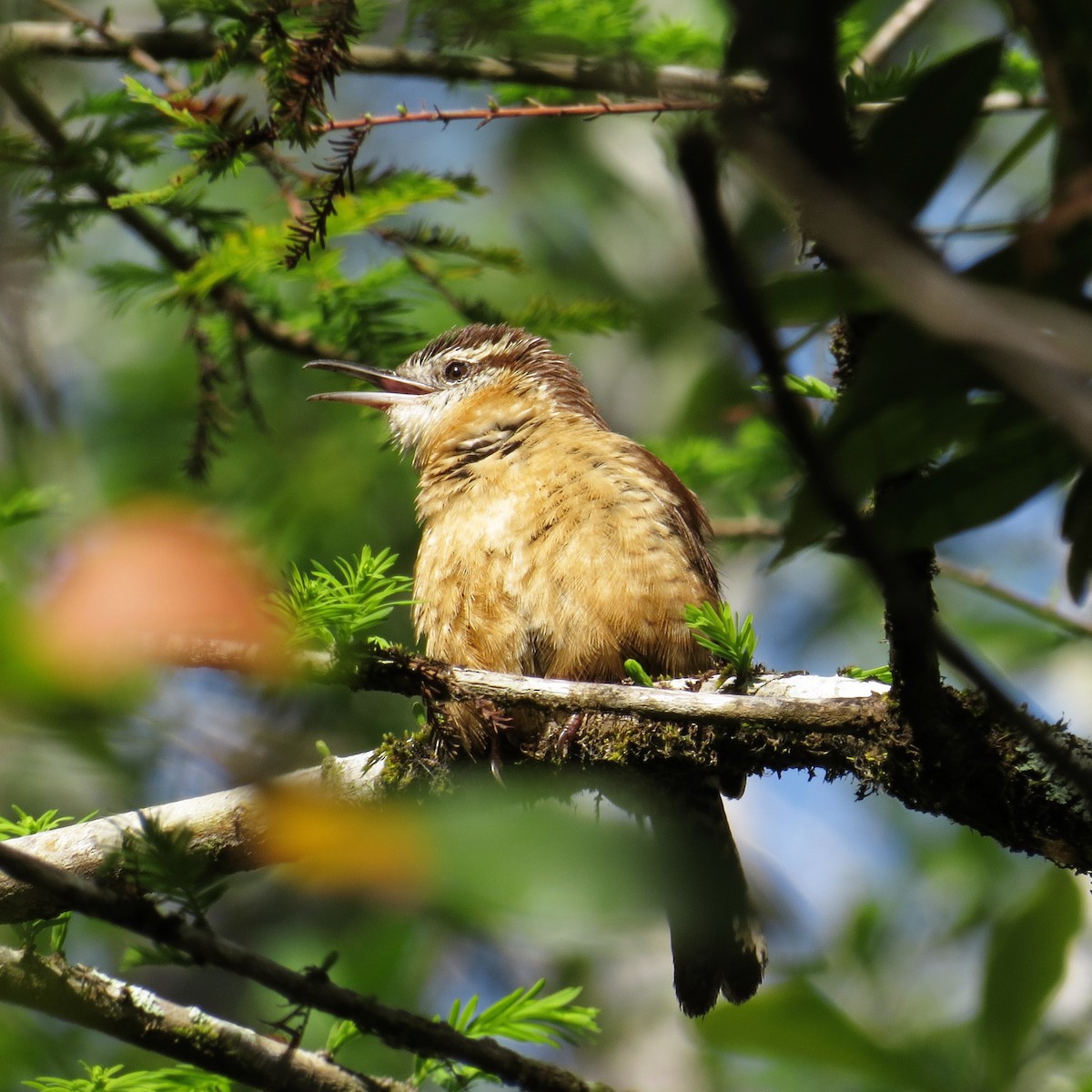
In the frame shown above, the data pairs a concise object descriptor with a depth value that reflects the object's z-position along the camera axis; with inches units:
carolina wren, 277.7
